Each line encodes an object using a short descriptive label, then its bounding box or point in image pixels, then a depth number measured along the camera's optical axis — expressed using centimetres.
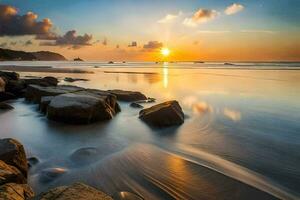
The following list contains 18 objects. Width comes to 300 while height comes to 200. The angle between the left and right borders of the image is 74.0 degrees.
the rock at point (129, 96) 1009
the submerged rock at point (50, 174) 363
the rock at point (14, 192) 228
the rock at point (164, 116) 651
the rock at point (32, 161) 413
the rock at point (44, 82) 1285
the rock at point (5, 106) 865
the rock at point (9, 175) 274
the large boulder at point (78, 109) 656
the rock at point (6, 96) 1067
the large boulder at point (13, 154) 344
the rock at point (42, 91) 891
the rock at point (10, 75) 1446
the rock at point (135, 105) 894
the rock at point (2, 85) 1090
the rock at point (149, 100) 1010
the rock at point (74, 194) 220
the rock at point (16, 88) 1154
